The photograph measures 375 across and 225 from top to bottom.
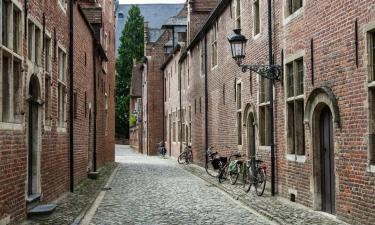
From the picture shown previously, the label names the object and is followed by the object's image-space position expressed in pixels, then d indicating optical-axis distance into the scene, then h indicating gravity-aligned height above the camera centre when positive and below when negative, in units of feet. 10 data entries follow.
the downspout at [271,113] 47.19 +2.22
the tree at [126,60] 247.70 +35.00
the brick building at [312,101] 30.58 +2.80
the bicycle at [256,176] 47.83 -2.93
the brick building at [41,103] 29.35 +2.77
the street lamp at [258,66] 46.57 +6.22
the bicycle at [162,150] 147.43 -2.13
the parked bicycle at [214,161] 67.05 -2.32
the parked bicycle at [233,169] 58.59 -2.91
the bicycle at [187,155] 104.68 -2.46
